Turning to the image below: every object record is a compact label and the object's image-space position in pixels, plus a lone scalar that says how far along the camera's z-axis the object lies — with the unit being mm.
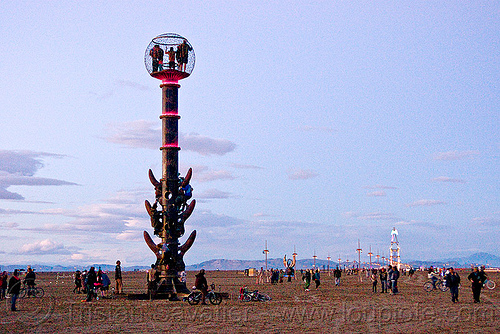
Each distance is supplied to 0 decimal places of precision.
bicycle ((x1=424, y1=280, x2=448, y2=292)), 45338
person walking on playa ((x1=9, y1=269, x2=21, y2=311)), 27500
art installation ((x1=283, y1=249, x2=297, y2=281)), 69875
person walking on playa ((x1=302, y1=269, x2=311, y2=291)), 47531
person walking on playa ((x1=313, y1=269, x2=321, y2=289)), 52528
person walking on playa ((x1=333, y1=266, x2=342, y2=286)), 54188
